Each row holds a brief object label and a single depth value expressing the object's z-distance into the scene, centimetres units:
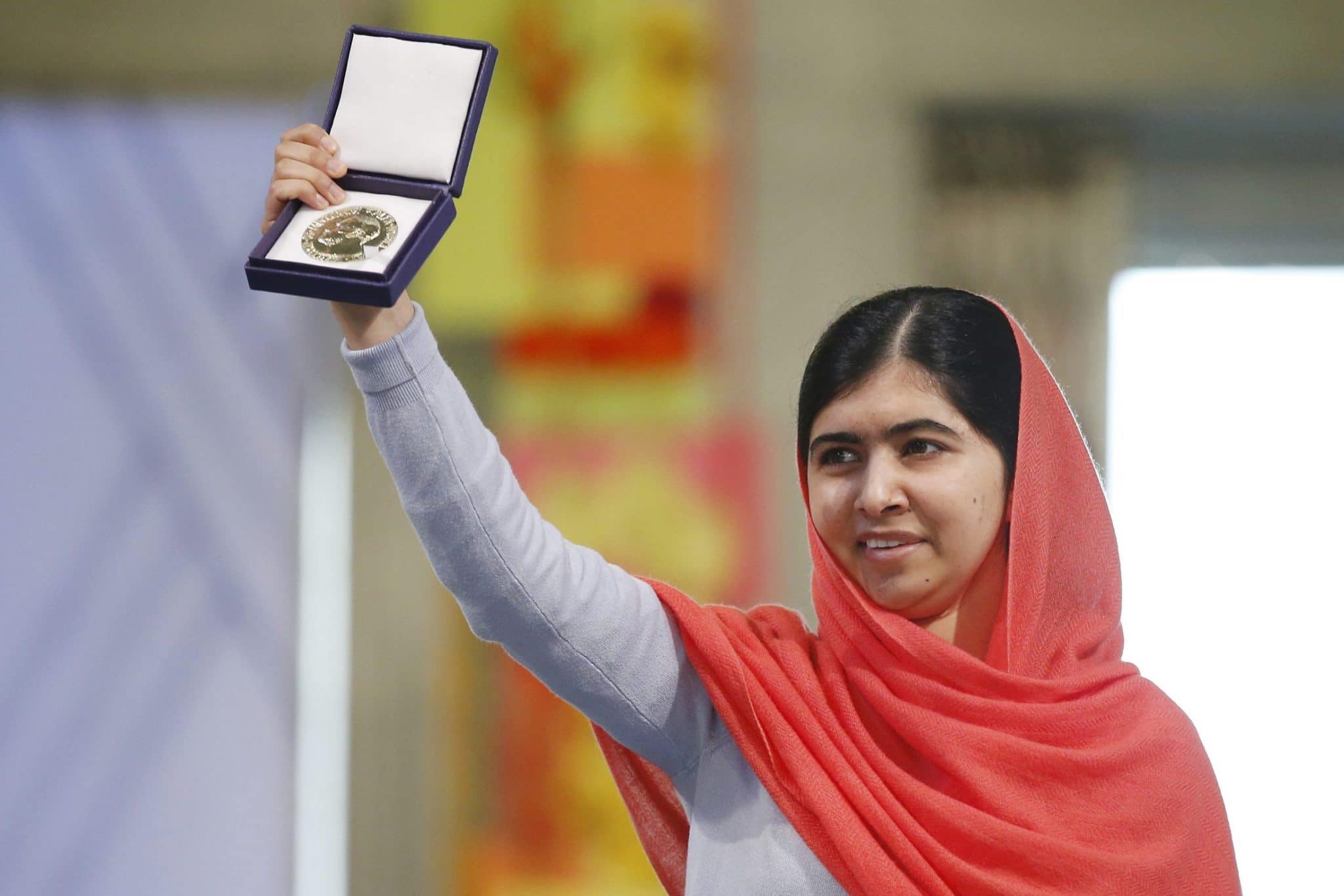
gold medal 680
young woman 686
